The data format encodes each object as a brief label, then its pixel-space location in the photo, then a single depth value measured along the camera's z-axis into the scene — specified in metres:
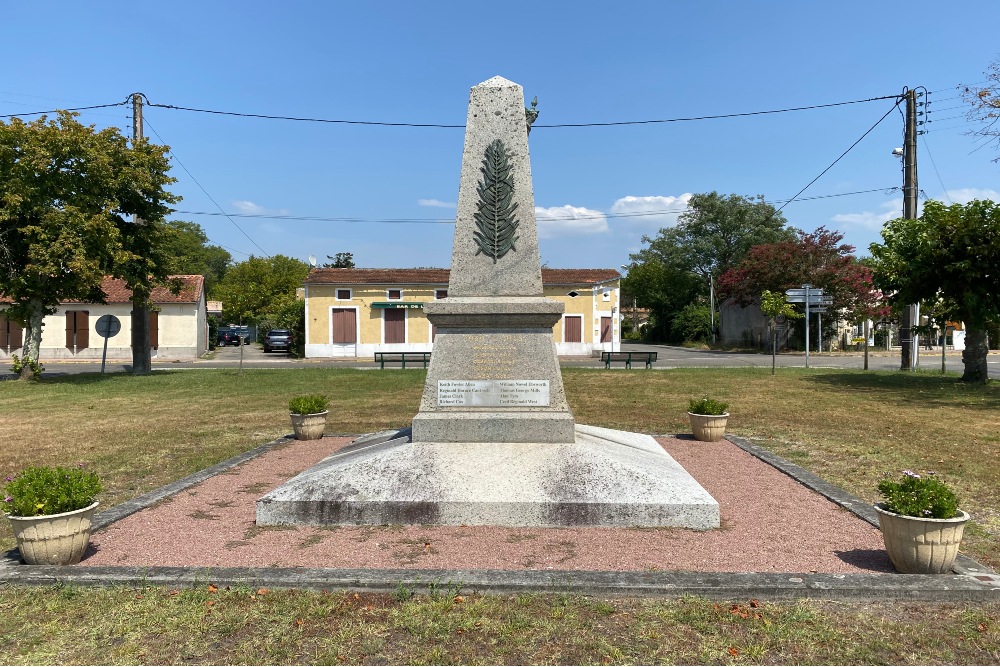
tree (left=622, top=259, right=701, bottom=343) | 59.16
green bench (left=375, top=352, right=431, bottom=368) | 25.23
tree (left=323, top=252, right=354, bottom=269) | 73.38
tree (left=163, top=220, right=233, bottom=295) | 78.62
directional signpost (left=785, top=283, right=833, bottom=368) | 23.94
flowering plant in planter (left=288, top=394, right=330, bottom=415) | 10.21
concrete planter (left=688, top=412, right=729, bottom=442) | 9.90
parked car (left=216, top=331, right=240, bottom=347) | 52.84
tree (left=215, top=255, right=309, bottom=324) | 53.19
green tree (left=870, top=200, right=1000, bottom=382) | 16.89
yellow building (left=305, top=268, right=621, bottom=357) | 34.91
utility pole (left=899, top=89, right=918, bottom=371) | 20.73
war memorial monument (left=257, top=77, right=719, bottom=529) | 5.58
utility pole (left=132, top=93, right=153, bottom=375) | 21.78
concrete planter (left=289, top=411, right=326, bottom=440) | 10.11
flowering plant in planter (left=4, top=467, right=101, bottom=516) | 4.47
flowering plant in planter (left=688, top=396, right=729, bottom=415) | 10.05
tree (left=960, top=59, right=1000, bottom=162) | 17.64
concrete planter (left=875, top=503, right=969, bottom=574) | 4.22
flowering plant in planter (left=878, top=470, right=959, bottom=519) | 4.27
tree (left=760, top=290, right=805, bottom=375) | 23.44
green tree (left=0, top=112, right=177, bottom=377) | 18.38
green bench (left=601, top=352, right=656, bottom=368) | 24.34
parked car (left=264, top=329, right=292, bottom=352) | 39.12
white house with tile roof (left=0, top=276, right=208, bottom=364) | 34.78
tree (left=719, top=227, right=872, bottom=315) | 38.72
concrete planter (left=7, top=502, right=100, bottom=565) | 4.44
